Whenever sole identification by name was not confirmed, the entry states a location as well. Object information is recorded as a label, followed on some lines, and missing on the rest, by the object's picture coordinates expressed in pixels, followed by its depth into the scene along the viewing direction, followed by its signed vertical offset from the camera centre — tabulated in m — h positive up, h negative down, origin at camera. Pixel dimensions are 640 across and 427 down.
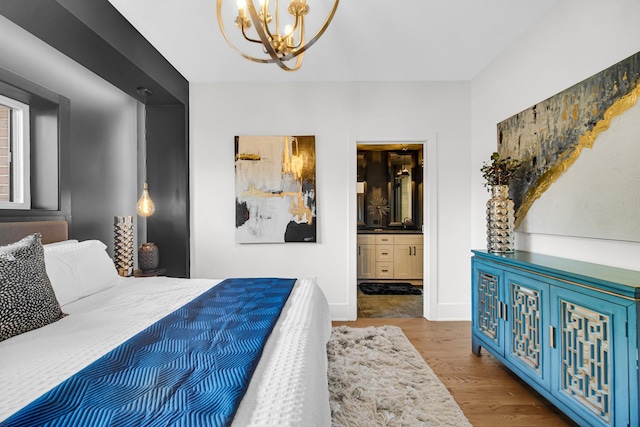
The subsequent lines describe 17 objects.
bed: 0.95 -0.51
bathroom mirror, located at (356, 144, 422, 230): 6.49 +0.49
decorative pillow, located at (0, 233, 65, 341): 1.43 -0.35
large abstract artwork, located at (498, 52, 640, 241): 1.85 +0.32
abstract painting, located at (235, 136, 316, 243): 3.85 +0.30
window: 2.47 +0.41
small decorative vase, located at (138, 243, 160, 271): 3.31 -0.43
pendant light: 3.31 +0.07
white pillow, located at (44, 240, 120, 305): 2.04 -0.37
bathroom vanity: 5.92 -0.75
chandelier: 1.76 +0.94
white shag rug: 1.93 -1.14
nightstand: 3.22 -0.57
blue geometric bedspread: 0.84 -0.49
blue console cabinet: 1.50 -0.64
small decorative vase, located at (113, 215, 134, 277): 3.02 -0.29
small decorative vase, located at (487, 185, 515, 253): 2.75 -0.08
